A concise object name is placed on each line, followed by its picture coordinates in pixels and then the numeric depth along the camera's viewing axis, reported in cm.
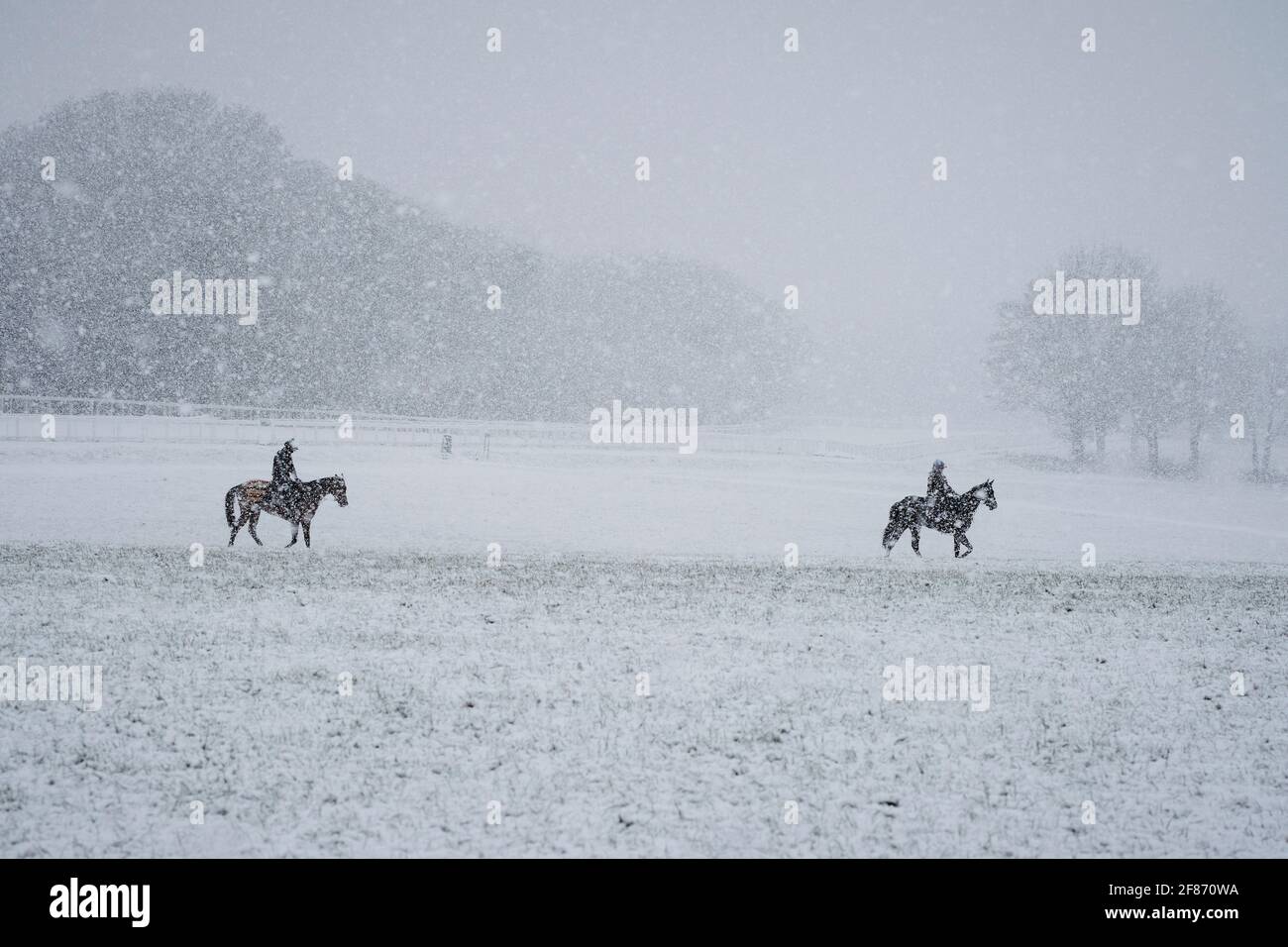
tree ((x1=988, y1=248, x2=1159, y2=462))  4556
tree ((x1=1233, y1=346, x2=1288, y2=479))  4766
